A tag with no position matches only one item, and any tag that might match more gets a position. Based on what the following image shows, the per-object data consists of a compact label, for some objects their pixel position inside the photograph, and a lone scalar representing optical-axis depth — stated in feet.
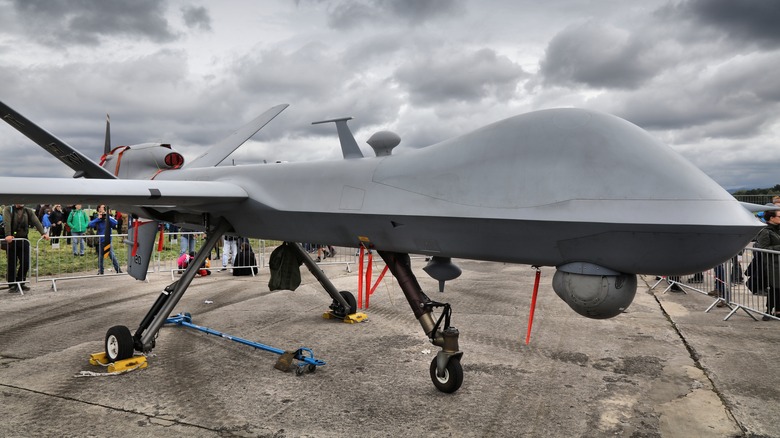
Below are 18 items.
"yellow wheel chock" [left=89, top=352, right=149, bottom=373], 17.44
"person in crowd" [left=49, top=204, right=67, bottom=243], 66.27
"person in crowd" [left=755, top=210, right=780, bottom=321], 25.03
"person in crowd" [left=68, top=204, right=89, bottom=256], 47.44
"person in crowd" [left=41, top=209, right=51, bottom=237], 66.91
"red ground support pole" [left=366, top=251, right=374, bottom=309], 15.31
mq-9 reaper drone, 9.78
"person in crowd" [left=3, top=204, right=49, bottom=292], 33.65
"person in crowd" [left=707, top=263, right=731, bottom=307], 28.43
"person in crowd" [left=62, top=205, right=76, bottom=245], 71.10
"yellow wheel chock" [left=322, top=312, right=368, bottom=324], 24.41
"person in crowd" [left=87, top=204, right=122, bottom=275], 38.55
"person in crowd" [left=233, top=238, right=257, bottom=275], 41.14
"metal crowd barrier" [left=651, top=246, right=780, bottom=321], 25.68
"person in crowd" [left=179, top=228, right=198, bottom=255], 44.83
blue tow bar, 17.39
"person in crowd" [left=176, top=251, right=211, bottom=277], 40.98
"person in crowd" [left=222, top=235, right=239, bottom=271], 43.97
